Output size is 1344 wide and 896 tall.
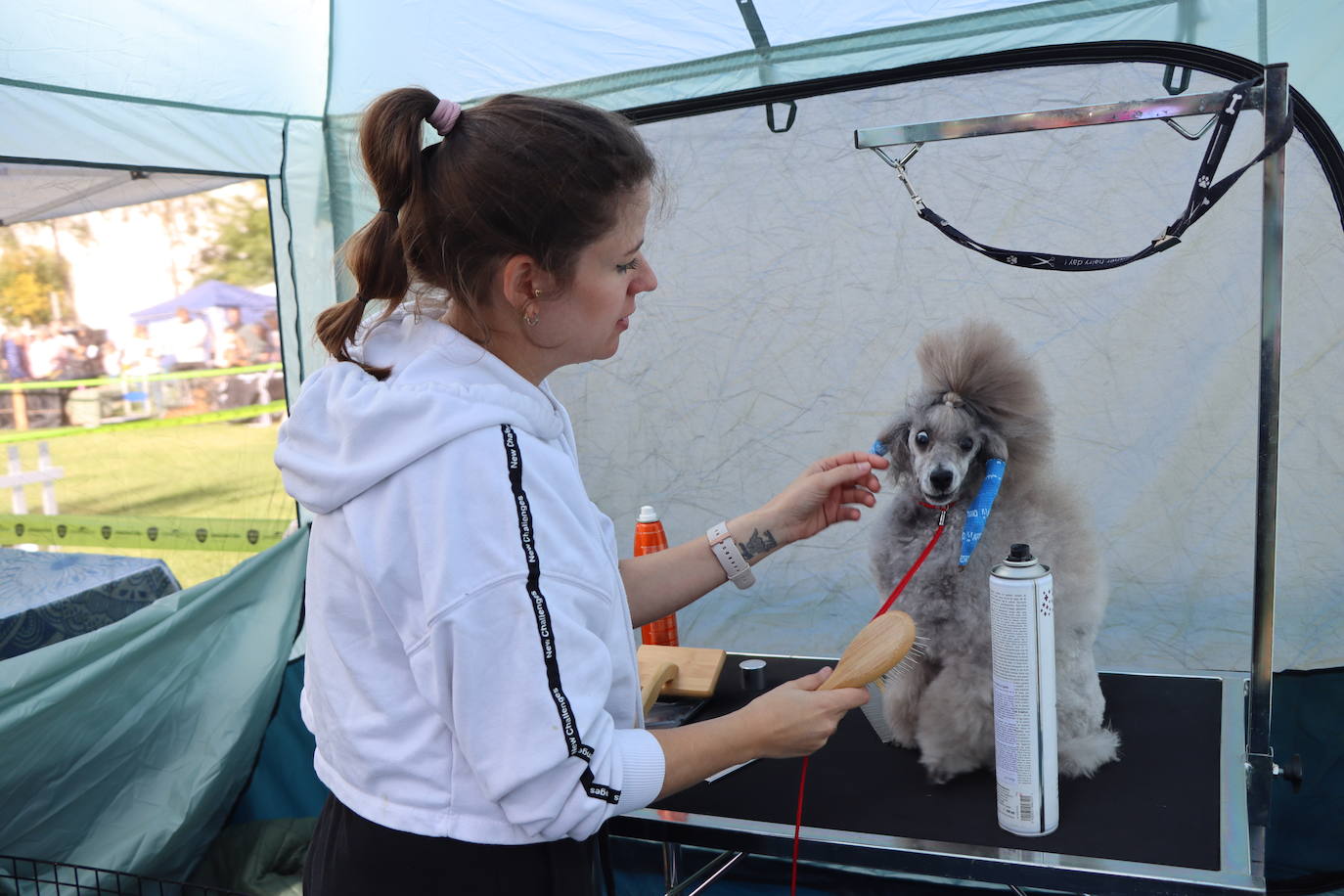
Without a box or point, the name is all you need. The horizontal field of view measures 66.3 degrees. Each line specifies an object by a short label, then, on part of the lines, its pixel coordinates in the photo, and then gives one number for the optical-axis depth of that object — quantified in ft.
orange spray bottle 4.79
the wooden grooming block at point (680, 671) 4.04
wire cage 4.97
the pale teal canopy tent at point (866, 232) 4.75
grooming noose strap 3.00
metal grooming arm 3.02
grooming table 2.87
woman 2.17
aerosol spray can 2.88
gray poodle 3.41
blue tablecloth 5.45
